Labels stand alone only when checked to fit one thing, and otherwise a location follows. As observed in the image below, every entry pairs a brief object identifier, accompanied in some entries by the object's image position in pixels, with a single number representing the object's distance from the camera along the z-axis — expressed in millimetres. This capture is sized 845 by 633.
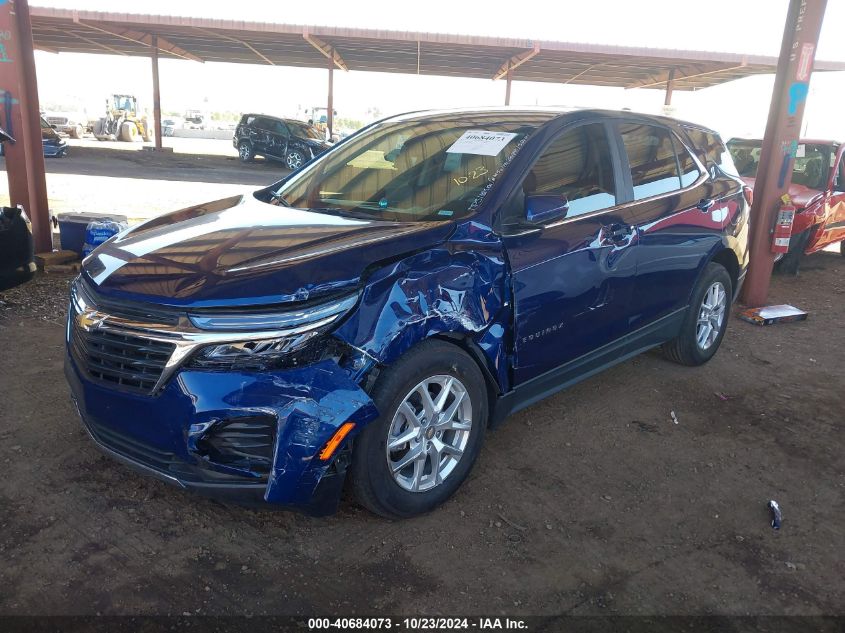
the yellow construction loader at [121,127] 31281
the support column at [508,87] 25575
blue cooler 6754
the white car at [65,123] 29703
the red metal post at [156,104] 24969
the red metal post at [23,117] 6230
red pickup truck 8148
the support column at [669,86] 25781
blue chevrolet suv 2326
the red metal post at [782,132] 6008
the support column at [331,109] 24859
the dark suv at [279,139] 22875
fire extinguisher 6371
